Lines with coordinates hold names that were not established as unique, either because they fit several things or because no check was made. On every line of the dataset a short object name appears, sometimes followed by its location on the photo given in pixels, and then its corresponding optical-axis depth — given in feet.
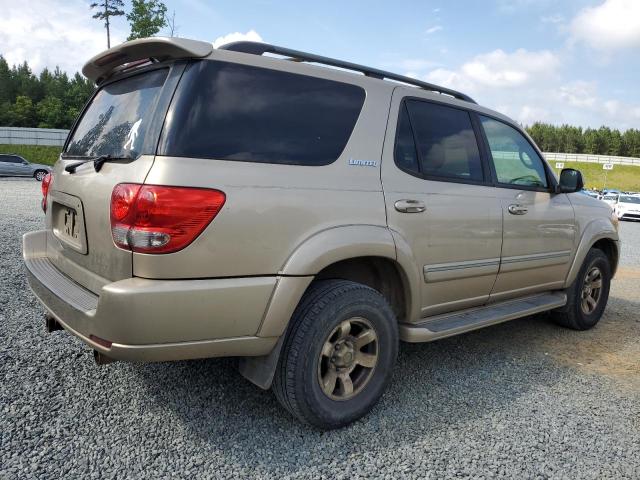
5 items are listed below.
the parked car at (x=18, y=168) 85.05
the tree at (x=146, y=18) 106.22
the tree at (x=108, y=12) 133.49
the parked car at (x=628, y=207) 76.84
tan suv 6.90
